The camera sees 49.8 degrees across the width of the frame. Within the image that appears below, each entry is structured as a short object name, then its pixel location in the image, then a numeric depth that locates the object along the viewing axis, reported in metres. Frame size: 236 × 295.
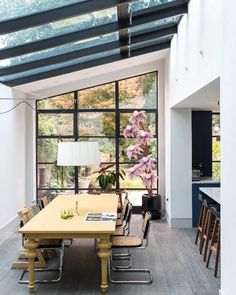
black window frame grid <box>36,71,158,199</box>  6.25
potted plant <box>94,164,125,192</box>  5.83
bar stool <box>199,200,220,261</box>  3.65
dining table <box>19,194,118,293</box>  2.79
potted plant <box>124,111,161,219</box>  5.60
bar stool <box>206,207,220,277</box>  3.25
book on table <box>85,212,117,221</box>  3.16
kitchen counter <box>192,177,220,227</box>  5.10
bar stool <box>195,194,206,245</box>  4.03
